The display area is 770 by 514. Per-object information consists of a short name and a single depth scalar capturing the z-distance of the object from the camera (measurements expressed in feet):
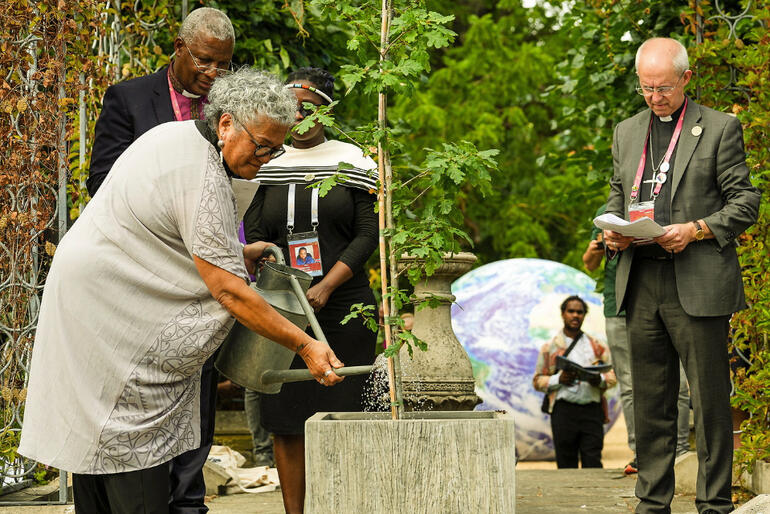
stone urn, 19.84
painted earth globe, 37.29
